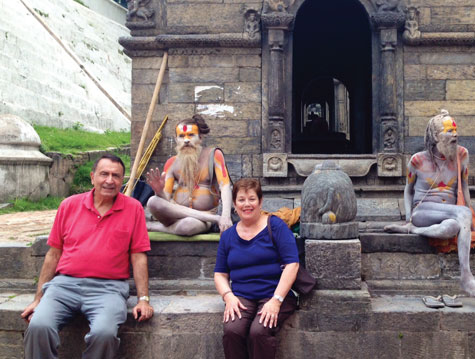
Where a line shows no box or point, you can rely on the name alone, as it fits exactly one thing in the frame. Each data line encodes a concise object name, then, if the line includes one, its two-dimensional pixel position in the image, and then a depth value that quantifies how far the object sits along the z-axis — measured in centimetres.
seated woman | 319
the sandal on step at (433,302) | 377
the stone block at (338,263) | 376
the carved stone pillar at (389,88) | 734
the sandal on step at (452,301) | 377
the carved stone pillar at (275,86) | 746
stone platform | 364
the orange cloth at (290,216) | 450
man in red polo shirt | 333
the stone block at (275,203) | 702
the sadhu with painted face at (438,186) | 415
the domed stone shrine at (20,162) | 998
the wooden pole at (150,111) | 738
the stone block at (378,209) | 692
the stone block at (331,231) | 380
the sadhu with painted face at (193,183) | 447
